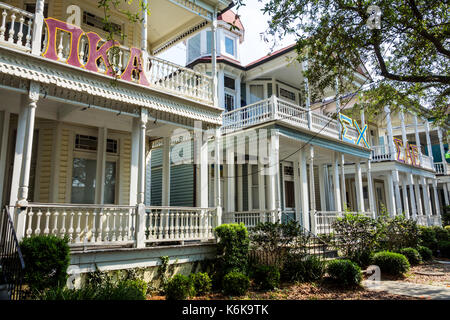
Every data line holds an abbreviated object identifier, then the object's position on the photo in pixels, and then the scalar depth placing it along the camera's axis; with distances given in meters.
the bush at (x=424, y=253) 14.45
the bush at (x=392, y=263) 10.84
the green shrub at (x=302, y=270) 9.70
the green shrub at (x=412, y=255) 13.39
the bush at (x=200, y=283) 8.38
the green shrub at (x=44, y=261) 5.95
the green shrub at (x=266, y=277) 8.90
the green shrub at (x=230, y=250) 9.09
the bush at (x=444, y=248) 16.33
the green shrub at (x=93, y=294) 5.28
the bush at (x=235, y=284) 8.26
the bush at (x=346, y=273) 9.10
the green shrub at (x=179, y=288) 7.67
